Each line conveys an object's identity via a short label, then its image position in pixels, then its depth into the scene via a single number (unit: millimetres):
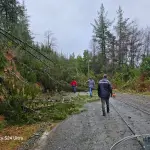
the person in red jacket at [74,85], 15530
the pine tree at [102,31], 33827
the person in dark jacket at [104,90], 7322
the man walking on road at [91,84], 12966
